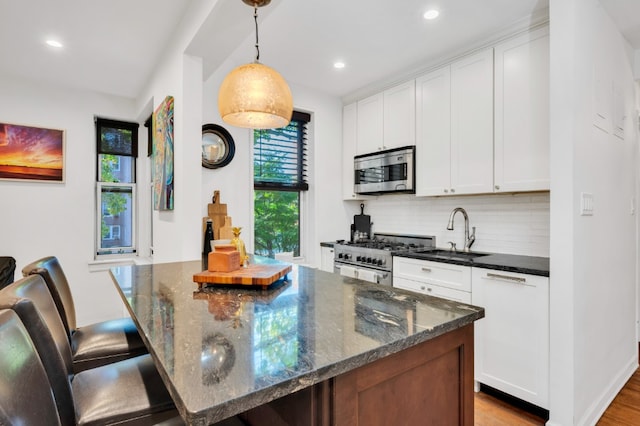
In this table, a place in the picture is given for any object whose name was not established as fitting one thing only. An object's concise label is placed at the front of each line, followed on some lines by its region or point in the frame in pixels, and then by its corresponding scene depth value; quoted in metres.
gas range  3.07
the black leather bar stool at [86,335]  1.45
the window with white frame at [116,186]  3.89
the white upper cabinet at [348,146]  3.96
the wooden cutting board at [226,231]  2.95
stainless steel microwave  3.31
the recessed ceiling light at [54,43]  2.64
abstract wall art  2.61
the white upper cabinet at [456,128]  2.75
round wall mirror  3.15
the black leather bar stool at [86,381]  0.91
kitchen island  0.69
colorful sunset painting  3.34
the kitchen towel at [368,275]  3.12
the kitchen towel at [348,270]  3.34
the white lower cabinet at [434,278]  2.48
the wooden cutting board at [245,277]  1.47
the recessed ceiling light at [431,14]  2.35
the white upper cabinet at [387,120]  3.34
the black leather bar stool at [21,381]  0.55
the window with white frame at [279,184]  3.65
